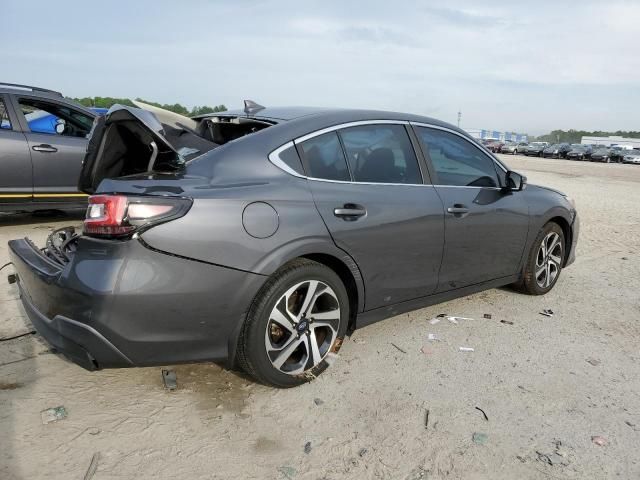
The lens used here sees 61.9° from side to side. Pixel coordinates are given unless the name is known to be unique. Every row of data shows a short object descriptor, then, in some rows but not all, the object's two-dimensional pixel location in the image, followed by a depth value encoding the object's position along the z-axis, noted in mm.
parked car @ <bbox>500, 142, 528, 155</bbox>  55925
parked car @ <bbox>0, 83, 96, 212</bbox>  6559
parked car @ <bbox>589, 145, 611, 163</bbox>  45094
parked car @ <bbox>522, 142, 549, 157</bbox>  52844
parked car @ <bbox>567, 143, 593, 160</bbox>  47469
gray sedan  2549
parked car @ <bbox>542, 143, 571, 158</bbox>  50100
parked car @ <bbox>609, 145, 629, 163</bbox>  45469
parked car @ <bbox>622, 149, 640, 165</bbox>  43794
